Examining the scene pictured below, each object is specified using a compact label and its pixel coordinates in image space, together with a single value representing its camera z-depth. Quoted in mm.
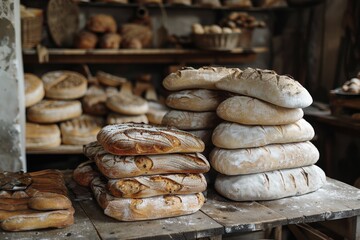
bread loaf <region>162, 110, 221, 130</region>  2381
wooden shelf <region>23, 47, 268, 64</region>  4223
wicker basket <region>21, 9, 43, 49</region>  3918
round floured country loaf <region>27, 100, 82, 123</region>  3854
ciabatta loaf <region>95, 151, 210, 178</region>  1931
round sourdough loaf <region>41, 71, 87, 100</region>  4027
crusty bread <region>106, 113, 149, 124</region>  4043
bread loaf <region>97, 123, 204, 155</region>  1932
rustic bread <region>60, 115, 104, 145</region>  3936
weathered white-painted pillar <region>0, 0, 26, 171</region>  2732
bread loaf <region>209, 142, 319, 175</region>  2152
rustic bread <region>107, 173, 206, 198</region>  1920
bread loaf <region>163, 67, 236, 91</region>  2385
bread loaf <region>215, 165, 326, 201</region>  2178
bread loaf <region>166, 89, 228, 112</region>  2373
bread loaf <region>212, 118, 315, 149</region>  2170
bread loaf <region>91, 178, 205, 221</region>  1926
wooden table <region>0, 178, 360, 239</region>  1830
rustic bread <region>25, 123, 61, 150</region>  3781
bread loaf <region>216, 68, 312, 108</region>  2133
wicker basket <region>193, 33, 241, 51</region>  4316
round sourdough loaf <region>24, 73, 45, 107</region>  3818
